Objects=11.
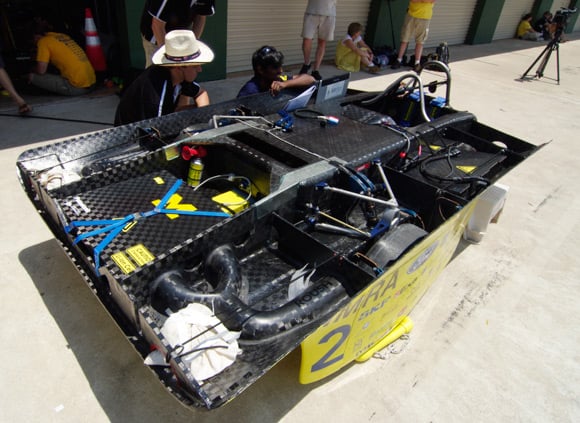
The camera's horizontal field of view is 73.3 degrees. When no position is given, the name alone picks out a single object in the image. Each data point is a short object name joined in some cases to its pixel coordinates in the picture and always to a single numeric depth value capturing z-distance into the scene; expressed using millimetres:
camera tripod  8851
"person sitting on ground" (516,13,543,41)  15594
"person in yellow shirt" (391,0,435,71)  8641
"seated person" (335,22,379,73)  8344
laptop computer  3941
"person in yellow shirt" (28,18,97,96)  5160
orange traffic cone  5828
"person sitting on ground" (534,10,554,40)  15680
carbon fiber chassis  1878
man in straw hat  3188
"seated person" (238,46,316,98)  3770
